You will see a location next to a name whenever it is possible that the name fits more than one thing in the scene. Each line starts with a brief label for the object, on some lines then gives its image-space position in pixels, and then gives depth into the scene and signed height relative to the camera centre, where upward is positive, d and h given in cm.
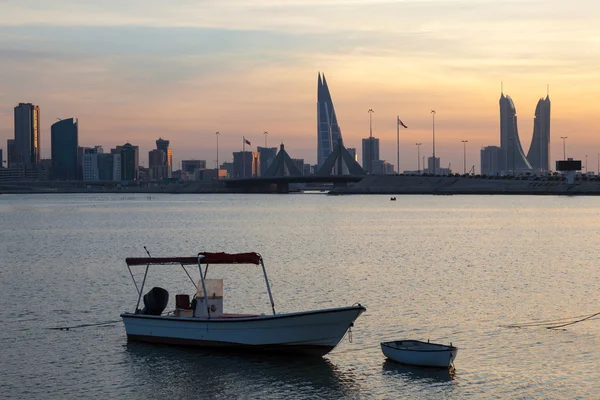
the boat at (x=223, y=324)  3334 -524
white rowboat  3209 -600
